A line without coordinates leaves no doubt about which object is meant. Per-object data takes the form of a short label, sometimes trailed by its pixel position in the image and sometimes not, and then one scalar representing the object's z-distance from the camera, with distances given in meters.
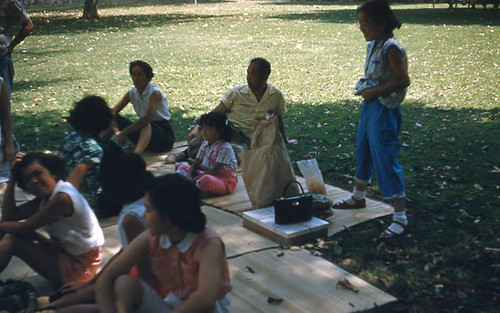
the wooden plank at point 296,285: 3.32
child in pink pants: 5.29
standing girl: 4.12
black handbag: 4.26
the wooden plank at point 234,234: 4.20
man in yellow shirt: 5.72
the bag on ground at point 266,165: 4.83
